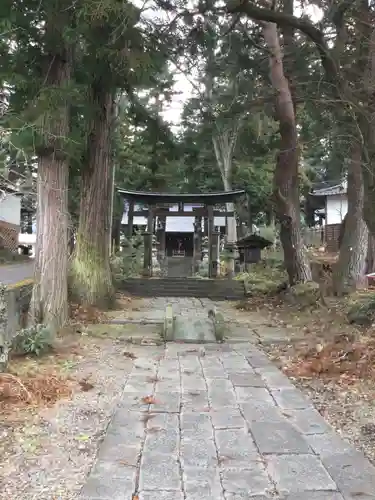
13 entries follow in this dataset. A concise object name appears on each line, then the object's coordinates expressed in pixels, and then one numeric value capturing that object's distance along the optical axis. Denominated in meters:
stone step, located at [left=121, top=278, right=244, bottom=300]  16.17
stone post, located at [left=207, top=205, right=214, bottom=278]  19.25
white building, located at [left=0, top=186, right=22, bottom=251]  28.80
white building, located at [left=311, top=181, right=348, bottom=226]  29.74
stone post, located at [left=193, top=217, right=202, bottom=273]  22.86
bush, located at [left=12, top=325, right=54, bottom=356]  6.12
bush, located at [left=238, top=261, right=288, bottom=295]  14.20
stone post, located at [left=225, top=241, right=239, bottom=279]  20.38
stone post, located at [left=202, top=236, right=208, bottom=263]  24.52
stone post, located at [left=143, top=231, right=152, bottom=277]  18.67
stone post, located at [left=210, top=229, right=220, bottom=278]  19.40
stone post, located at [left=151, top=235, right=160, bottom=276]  19.78
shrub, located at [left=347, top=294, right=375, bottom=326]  8.13
